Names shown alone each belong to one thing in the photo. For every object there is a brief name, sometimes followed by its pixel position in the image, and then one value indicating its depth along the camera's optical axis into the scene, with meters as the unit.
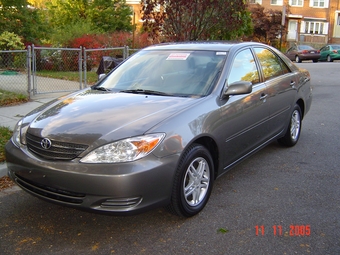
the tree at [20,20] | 18.03
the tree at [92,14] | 29.28
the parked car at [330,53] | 31.38
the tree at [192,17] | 10.29
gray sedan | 3.17
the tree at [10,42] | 15.52
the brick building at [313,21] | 47.59
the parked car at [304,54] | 31.84
